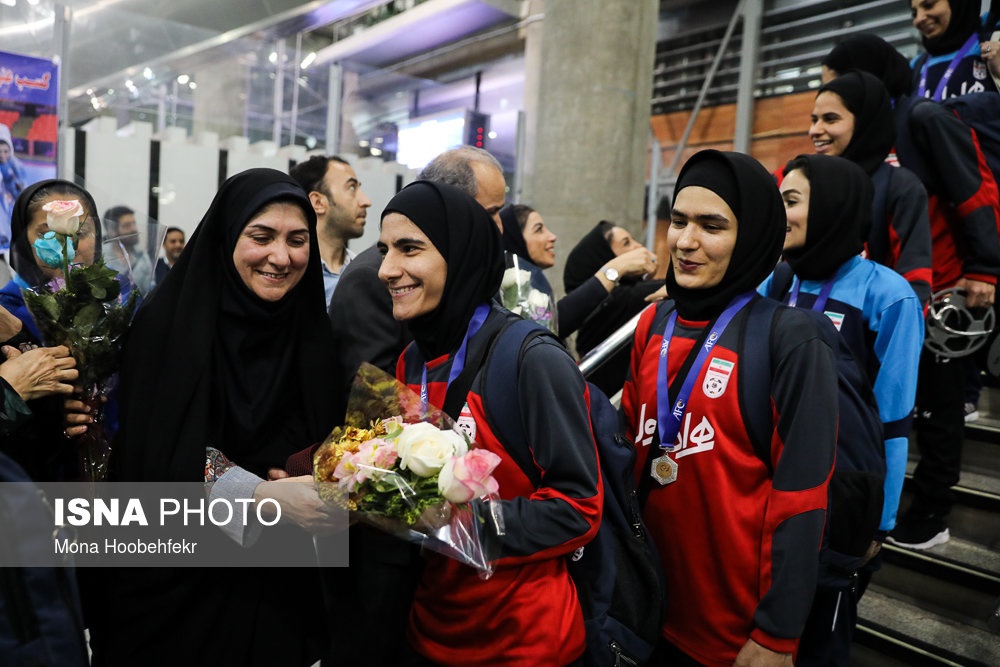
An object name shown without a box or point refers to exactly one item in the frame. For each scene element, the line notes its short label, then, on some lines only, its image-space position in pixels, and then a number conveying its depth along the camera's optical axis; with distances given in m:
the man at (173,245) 6.00
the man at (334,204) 3.61
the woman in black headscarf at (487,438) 1.49
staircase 2.69
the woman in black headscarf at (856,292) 2.16
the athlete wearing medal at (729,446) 1.61
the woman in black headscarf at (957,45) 3.57
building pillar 6.73
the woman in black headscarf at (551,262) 3.41
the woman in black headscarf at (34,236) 1.83
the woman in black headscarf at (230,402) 1.69
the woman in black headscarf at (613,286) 3.66
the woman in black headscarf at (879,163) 2.75
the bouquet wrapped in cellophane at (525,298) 2.58
